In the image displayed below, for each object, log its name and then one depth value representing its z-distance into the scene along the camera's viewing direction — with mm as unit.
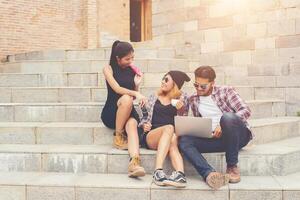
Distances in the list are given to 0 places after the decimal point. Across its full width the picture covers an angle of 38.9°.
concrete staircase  4004
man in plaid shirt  4027
